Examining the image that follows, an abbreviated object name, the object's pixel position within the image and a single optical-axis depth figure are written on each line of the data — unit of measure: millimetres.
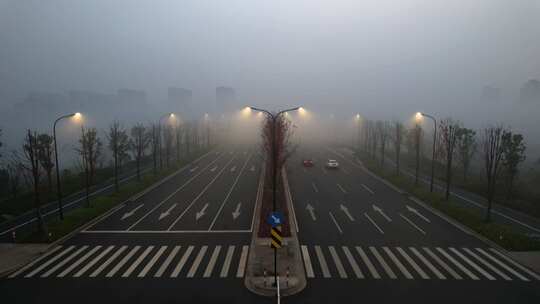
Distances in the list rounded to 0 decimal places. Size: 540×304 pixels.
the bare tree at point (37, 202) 24031
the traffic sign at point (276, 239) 16969
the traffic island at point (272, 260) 16672
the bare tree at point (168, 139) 59375
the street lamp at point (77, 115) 31741
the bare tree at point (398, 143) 49875
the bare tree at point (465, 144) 45094
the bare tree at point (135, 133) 58941
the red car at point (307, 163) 59531
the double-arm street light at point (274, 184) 16700
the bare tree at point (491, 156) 26619
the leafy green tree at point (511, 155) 34344
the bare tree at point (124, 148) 50166
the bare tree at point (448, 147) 33116
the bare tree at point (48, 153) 36156
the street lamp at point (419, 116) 36444
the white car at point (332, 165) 56812
